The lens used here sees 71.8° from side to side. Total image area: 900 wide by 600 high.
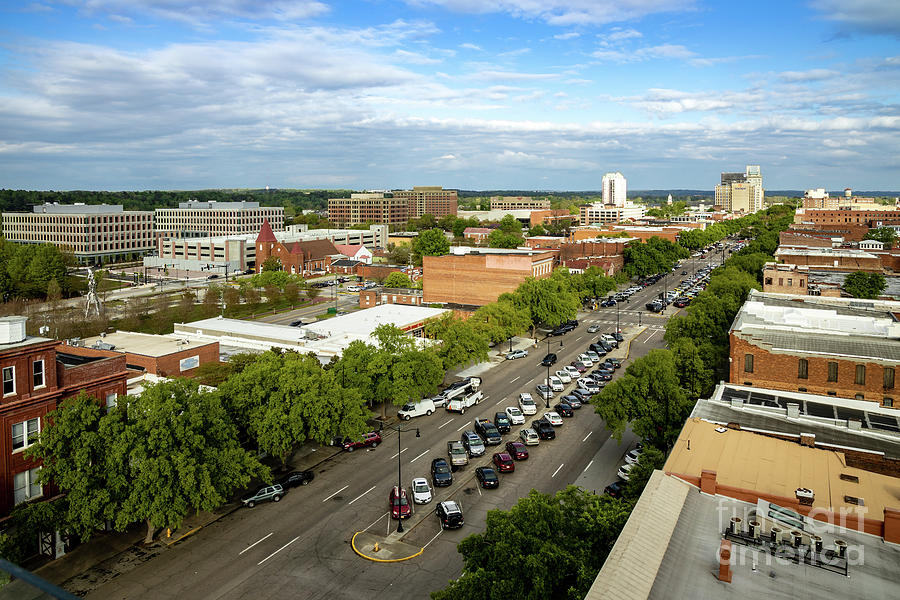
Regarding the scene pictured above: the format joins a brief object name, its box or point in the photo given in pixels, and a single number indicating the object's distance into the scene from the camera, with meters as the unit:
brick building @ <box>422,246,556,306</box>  80.62
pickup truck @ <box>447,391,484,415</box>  45.12
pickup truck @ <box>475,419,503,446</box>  39.06
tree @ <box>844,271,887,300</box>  65.06
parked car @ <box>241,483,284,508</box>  31.08
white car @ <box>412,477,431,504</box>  31.03
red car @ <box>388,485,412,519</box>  29.49
